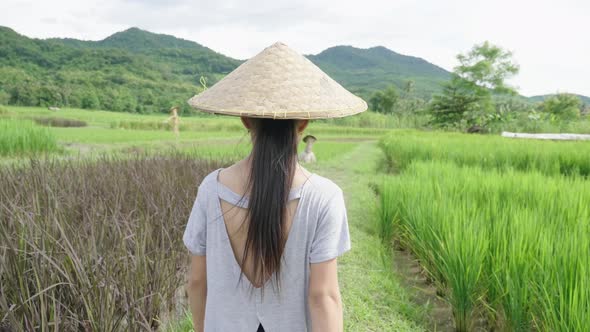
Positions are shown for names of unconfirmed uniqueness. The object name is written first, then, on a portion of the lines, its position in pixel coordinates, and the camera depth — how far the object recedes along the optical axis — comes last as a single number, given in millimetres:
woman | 942
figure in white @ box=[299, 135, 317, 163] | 9414
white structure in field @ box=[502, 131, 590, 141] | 15059
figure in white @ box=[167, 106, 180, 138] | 8541
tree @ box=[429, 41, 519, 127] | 31484
